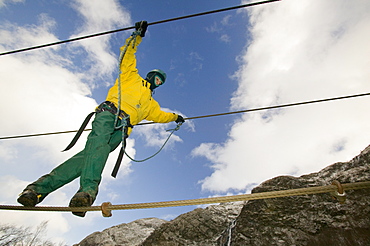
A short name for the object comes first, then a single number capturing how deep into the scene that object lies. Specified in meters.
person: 2.34
